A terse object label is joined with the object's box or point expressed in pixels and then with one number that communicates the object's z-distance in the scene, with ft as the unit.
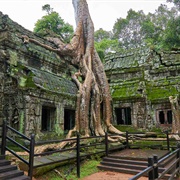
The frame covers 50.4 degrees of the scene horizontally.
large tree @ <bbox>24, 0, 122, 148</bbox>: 29.84
